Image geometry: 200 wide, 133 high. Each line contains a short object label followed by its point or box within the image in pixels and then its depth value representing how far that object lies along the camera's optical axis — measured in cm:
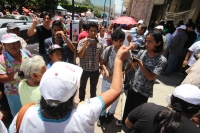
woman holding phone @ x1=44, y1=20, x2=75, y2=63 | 256
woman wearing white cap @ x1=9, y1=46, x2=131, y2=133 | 89
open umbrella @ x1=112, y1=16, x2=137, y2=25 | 500
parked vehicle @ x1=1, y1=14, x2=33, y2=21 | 977
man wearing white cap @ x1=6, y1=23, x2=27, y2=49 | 293
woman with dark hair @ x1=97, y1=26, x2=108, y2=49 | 497
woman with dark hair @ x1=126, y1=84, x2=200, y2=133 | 112
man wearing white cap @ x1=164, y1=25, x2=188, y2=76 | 489
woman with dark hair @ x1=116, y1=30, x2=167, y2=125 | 199
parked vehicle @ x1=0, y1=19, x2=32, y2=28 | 482
